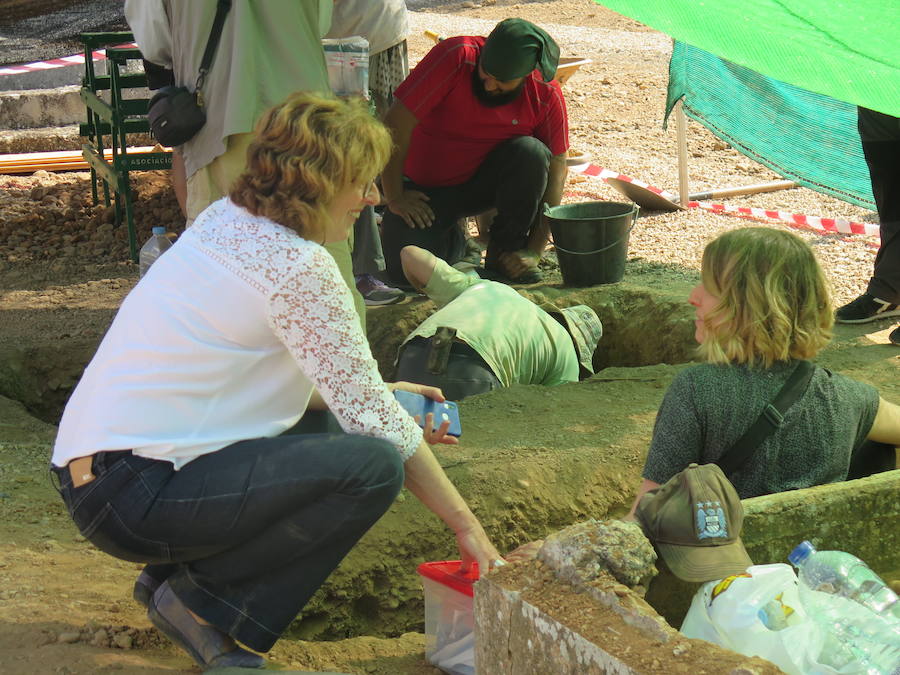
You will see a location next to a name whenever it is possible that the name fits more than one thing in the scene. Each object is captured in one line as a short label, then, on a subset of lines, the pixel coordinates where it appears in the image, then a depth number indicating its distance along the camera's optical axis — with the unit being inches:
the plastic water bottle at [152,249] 227.9
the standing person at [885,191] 207.2
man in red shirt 220.1
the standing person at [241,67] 154.0
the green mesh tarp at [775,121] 252.7
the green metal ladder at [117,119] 266.5
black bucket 229.6
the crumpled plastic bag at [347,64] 198.1
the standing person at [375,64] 223.6
